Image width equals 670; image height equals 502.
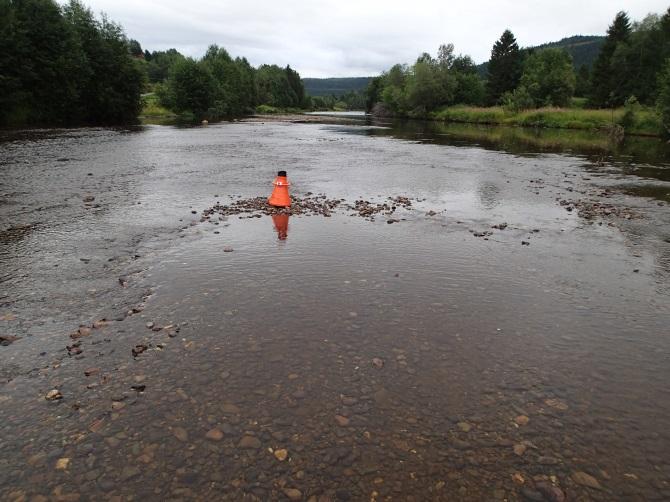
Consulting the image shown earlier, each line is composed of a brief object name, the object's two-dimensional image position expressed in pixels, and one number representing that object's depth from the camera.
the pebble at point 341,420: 5.51
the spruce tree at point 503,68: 114.81
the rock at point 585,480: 4.68
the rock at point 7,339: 7.01
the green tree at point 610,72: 92.06
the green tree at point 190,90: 100.81
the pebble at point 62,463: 4.69
